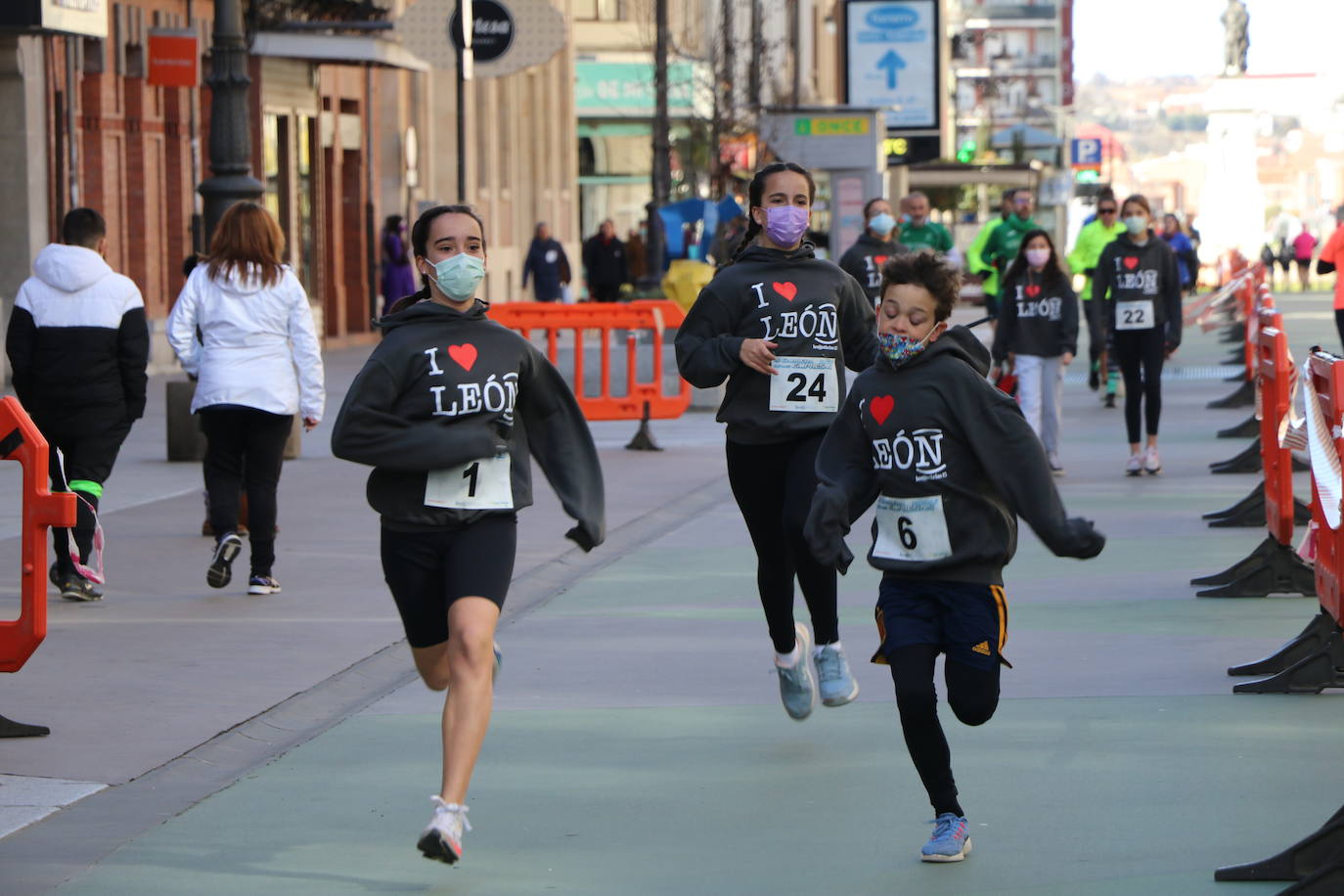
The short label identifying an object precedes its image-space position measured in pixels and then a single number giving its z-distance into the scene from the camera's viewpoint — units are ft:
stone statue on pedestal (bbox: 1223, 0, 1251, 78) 342.64
